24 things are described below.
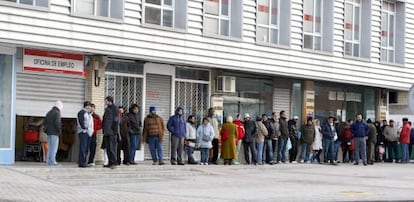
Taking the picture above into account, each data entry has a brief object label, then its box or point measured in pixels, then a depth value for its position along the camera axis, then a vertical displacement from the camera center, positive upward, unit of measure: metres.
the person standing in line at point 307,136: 27.39 -0.91
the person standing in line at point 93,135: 21.00 -0.80
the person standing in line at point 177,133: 23.19 -0.76
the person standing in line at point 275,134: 26.06 -0.82
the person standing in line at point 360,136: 28.00 -0.89
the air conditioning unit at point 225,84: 26.59 +0.82
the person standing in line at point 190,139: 24.11 -0.96
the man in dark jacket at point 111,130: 20.52 -0.63
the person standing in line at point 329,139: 27.94 -1.02
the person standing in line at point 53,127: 20.19 -0.57
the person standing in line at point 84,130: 20.42 -0.64
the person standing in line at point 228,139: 24.55 -0.97
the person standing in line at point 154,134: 22.67 -0.78
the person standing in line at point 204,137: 24.16 -0.89
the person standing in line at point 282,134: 26.42 -0.83
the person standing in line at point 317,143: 27.82 -1.16
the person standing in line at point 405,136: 30.92 -0.95
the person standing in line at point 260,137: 25.44 -0.91
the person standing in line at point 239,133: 25.16 -0.78
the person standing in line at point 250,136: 25.20 -0.87
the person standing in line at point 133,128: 21.97 -0.60
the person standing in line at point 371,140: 29.53 -1.08
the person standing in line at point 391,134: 30.89 -0.89
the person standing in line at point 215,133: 24.92 -0.79
